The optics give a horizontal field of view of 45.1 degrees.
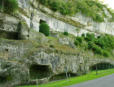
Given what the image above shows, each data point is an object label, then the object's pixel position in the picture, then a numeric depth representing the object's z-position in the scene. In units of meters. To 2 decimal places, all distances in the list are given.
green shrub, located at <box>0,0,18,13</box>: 15.06
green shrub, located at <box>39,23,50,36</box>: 23.23
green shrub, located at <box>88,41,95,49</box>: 30.77
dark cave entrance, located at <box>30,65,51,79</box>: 13.32
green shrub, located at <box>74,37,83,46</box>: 27.62
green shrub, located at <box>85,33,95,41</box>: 34.55
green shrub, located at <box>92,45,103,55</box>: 30.55
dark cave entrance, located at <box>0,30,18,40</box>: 14.35
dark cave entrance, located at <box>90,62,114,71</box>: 24.68
